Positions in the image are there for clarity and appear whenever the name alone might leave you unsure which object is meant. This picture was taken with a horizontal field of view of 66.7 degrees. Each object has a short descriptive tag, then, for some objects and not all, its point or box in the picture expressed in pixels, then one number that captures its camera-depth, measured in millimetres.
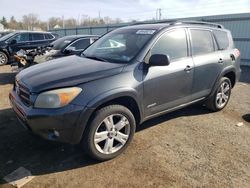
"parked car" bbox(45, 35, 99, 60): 6362
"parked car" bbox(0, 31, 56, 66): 9360
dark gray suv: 2293
